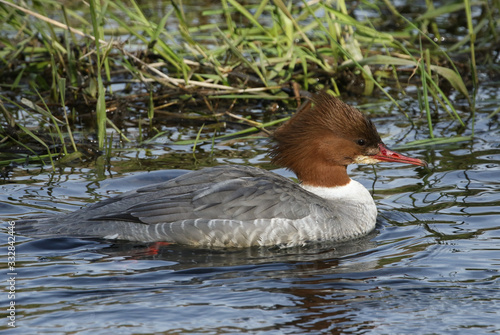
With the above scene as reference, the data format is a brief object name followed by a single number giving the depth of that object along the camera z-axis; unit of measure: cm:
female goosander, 1078
